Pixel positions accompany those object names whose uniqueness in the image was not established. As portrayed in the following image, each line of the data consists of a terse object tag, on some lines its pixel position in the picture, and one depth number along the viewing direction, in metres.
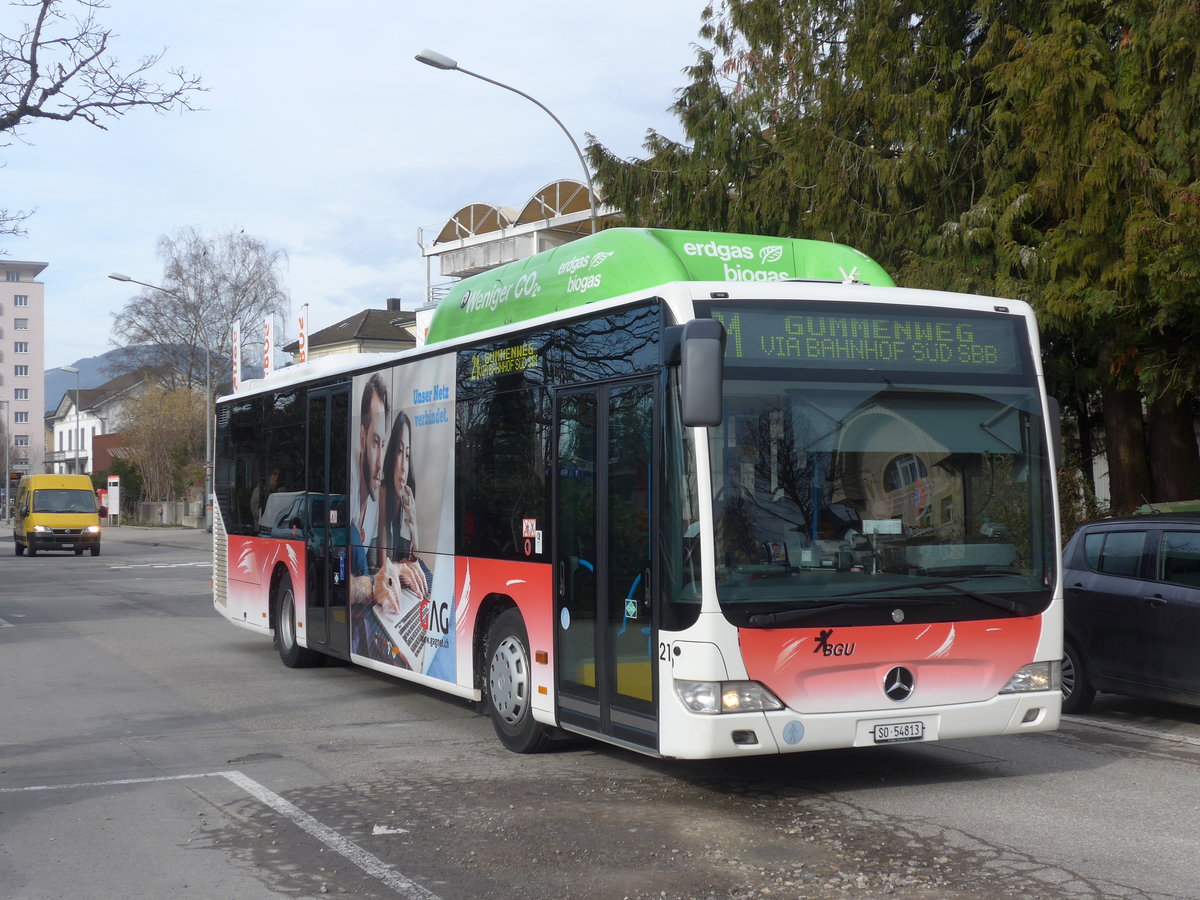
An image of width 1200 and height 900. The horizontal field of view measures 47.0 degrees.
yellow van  42.16
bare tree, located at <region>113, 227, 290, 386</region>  67.12
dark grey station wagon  9.60
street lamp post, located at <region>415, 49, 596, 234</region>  20.05
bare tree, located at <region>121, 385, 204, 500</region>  71.75
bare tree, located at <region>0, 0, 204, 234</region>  17.75
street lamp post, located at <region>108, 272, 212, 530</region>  48.75
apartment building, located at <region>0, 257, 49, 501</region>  151.38
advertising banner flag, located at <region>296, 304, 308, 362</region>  27.17
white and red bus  7.04
